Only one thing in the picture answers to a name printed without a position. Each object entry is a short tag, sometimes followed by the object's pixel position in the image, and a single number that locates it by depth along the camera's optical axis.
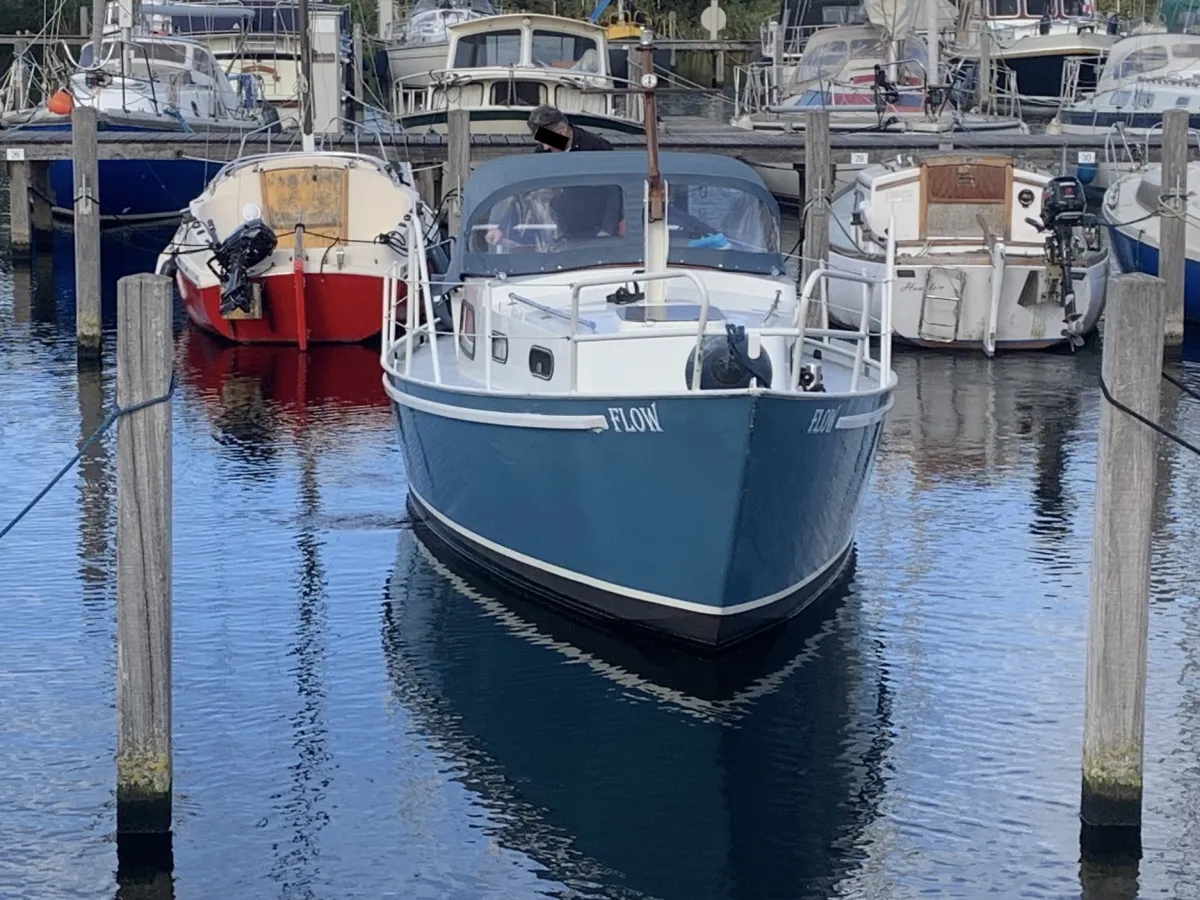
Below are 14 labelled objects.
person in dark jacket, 15.18
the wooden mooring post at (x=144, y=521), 7.95
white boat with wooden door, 20.81
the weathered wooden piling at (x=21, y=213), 27.94
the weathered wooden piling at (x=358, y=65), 33.84
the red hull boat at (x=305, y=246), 21.03
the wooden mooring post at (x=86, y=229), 18.50
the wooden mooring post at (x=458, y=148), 21.86
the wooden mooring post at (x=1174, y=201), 20.06
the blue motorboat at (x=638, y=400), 10.59
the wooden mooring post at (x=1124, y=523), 7.79
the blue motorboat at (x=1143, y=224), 21.66
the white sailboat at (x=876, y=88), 32.69
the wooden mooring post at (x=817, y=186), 20.42
